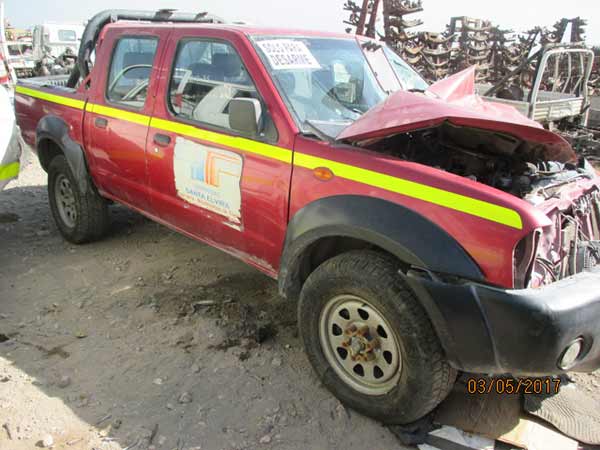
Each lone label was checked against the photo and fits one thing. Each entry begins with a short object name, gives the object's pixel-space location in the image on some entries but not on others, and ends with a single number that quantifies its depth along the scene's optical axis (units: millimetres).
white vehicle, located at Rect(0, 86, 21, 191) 4191
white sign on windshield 2945
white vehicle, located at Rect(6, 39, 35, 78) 16638
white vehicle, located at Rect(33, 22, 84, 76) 15781
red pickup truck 2090
